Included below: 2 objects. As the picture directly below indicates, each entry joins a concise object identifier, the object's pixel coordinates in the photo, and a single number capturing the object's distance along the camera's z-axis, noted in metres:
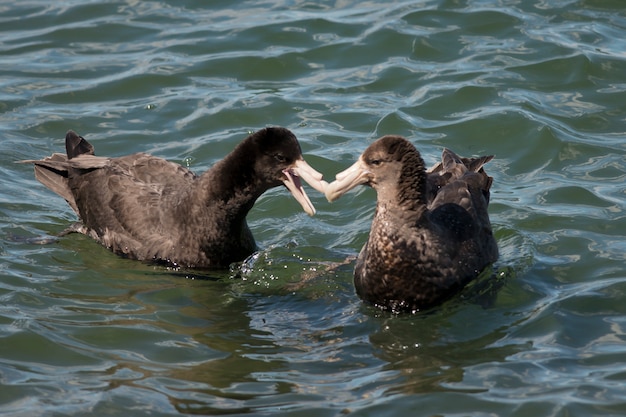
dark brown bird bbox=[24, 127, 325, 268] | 17.81
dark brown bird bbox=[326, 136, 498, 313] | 16.00
